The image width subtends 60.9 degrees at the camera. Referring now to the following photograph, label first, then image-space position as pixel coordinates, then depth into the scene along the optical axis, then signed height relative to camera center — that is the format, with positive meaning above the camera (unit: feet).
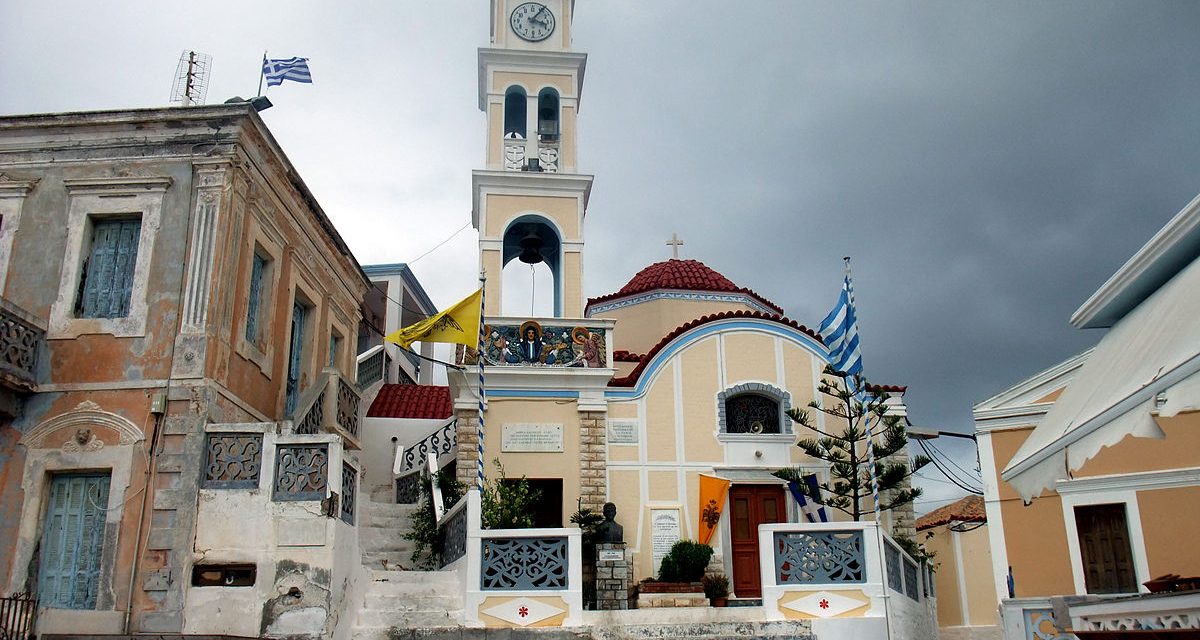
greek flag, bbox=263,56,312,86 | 48.21 +24.74
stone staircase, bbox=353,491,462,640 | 36.78 +0.29
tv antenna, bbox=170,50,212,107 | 46.61 +23.50
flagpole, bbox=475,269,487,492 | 44.47 +9.44
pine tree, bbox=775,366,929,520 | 53.11 +8.20
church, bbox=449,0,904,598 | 54.75 +11.87
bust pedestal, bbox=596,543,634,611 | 45.78 +1.40
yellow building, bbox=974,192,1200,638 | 20.44 +4.01
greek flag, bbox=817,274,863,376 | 46.22 +12.10
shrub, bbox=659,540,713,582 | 51.42 +2.26
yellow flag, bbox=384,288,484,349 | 46.73 +12.65
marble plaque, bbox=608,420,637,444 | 56.03 +9.34
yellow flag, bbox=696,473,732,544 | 54.60 +5.45
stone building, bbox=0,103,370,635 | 35.60 +8.96
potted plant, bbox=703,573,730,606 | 50.01 +0.83
